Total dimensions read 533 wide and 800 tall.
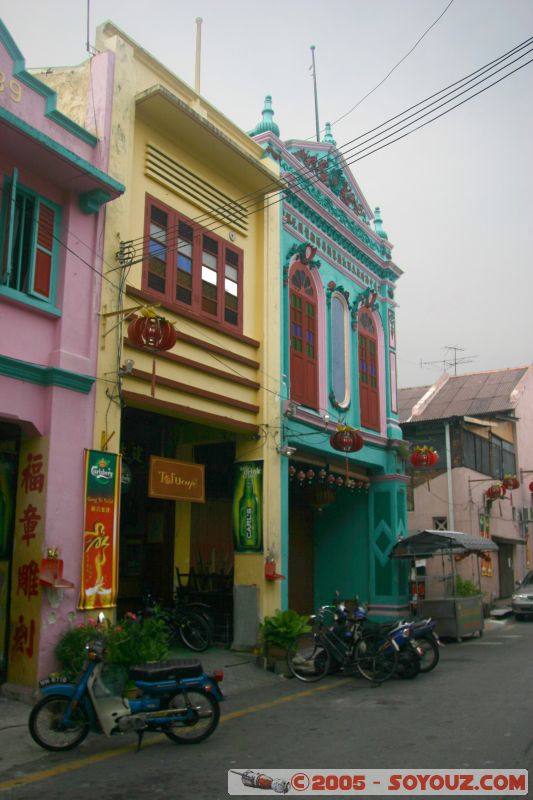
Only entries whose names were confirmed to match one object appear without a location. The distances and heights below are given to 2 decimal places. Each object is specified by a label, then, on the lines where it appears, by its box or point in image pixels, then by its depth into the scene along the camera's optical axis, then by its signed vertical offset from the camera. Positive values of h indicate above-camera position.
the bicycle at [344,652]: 11.16 -1.54
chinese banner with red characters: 8.96 -0.18
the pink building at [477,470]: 24.59 +2.83
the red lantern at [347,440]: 14.66 +2.13
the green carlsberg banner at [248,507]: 13.09 +0.72
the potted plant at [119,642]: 8.55 -1.10
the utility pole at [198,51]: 13.82 +9.24
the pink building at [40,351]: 9.08 +2.48
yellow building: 10.98 +3.26
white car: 22.03 -1.52
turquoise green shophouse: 15.20 +3.58
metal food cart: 16.72 -1.14
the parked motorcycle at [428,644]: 11.84 -1.51
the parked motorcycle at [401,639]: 11.27 -1.34
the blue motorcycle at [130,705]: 7.10 -1.52
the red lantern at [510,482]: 24.67 +2.26
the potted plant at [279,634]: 12.16 -1.38
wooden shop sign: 11.22 +1.04
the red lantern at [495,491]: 24.50 +1.92
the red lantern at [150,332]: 9.85 +2.82
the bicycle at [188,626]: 12.62 -1.31
